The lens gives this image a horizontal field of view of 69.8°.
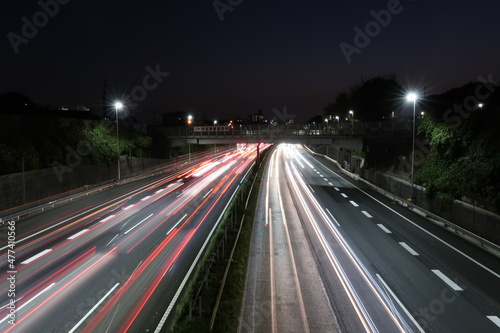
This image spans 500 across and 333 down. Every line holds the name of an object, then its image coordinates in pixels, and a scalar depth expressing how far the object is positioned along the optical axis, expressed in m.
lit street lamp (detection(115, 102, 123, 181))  38.91
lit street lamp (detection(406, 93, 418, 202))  27.38
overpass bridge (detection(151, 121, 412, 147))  46.38
